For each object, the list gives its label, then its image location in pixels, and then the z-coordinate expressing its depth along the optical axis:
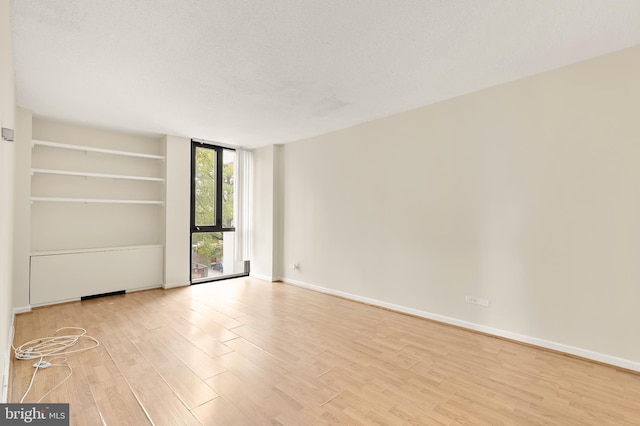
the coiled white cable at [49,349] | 2.51
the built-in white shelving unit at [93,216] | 4.22
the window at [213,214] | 5.71
